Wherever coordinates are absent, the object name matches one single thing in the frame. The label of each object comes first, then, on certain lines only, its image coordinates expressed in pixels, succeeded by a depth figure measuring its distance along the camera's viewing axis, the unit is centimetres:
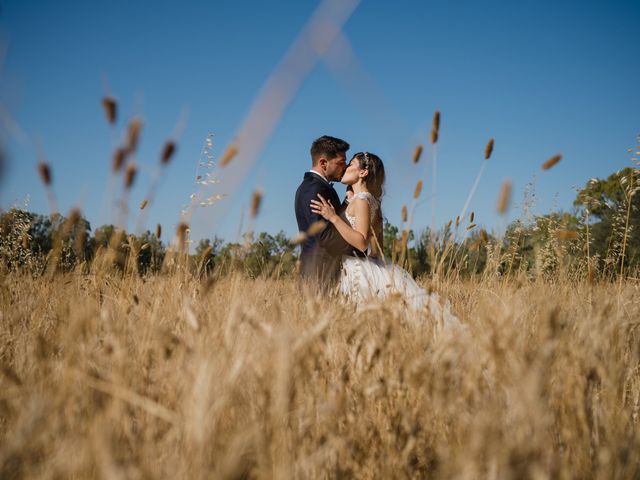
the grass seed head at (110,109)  128
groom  424
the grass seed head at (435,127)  191
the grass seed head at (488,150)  198
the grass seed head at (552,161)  179
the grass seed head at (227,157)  113
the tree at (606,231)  1084
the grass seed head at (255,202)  134
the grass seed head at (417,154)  186
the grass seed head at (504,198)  177
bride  395
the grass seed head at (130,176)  129
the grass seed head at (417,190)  195
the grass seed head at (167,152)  129
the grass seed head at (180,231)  137
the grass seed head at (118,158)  129
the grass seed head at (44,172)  140
